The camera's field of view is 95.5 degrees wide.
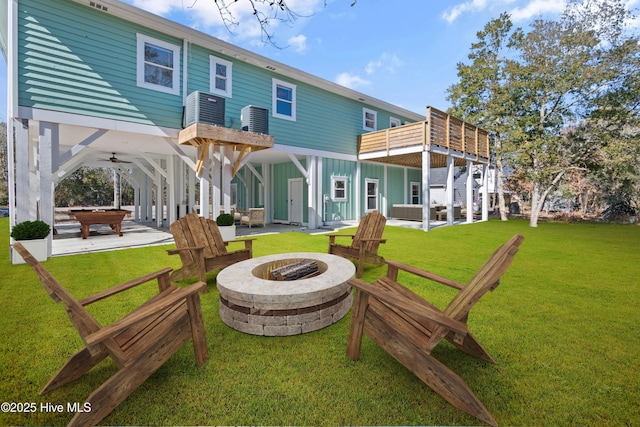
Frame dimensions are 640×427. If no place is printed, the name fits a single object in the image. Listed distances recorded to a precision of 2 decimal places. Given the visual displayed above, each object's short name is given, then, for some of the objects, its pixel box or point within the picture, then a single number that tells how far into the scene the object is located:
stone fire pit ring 2.78
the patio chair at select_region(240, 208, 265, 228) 11.88
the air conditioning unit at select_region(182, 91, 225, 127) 7.50
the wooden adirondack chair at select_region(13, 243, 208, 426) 1.62
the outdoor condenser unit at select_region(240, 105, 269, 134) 8.45
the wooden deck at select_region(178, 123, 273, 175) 7.24
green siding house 6.30
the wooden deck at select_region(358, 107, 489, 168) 11.34
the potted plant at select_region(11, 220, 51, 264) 5.53
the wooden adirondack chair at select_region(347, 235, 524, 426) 1.72
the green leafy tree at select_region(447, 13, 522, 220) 14.74
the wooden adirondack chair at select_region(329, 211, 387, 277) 4.87
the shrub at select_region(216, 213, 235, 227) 8.26
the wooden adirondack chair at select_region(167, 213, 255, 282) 4.10
